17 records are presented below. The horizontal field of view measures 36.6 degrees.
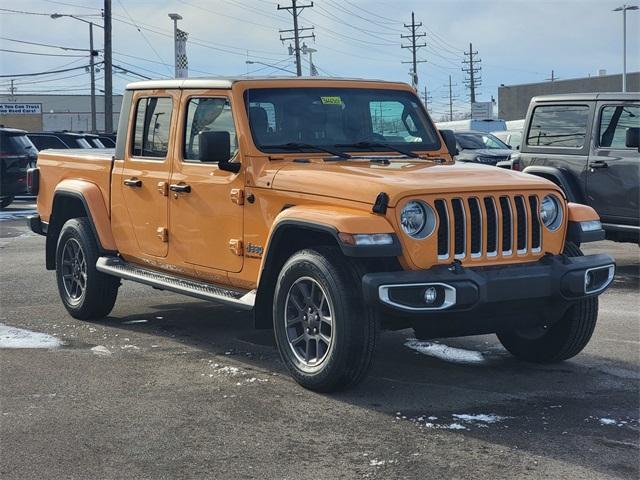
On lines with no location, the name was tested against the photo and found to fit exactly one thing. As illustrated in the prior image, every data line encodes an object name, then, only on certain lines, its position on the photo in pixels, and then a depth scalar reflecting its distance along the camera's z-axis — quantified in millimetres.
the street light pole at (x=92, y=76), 60369
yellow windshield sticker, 7074
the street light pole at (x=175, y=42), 31825
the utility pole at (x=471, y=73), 102062
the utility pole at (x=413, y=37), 79700
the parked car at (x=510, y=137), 32625
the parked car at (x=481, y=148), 22219
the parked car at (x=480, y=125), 35688
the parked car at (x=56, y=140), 24984
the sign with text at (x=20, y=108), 93812
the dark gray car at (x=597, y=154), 10781
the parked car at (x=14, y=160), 21062
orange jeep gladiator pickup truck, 5547
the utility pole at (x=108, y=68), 37500
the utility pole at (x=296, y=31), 60312
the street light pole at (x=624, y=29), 50641
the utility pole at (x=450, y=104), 138388
